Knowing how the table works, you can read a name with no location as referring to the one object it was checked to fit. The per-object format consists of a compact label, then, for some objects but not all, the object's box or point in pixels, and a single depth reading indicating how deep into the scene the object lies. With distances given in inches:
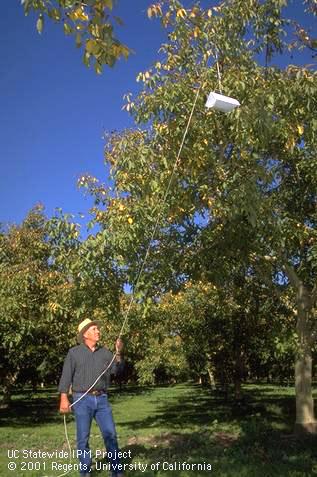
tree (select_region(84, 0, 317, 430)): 301.0
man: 247.6
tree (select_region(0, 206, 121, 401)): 365.1
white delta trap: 230.7
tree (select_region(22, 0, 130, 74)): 151.9
